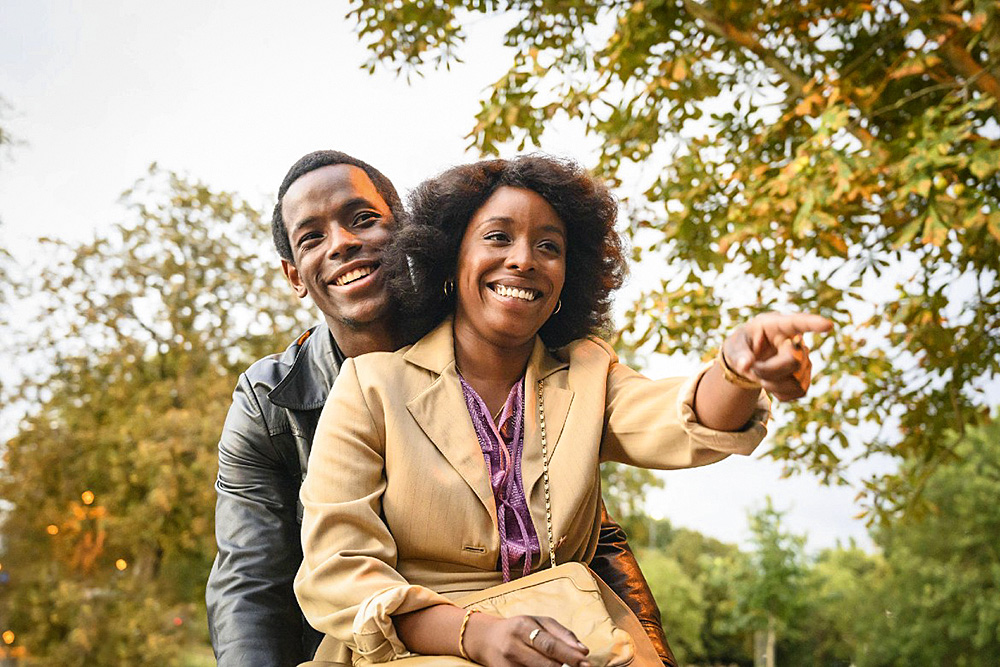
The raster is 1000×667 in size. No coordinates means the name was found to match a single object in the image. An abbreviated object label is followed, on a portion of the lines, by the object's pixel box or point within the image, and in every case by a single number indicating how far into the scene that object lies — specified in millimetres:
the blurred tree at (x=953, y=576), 19781
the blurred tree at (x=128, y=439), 14461
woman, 1610
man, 2262
